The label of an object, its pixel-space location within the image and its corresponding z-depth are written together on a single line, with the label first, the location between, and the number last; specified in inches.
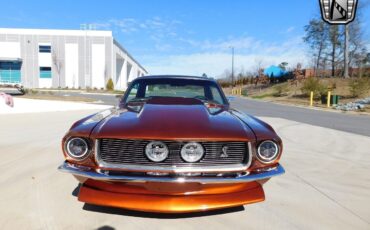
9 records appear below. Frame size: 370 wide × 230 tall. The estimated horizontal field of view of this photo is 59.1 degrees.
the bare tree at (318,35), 1611.2
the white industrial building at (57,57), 1876.2
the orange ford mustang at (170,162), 103.0
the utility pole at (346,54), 1355.8
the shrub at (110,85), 1729.8
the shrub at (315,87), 1132.5
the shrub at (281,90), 1540.4
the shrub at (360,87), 1027.9
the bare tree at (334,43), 1550.2
